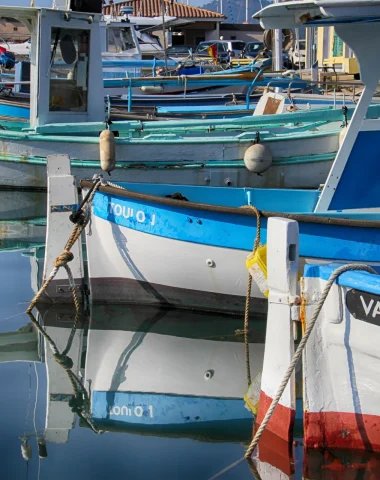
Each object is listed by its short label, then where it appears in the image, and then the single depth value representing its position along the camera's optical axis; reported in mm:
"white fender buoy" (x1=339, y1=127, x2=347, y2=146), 12688
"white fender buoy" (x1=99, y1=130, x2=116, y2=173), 9969
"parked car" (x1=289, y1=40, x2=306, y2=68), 34566
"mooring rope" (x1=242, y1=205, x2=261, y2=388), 7000
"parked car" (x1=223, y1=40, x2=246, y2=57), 43306
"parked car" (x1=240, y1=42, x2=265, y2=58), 42069
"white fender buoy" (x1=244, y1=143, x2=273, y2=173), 12320
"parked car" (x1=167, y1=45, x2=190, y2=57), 36584
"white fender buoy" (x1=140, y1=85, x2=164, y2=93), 18484
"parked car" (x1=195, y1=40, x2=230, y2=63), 38638
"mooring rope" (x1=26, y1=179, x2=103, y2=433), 7219
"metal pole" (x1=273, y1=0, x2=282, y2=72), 21344
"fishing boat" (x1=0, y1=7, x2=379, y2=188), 12484
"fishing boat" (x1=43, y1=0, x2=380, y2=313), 7004
